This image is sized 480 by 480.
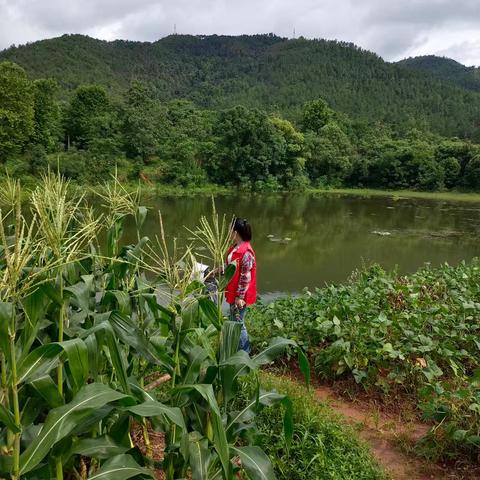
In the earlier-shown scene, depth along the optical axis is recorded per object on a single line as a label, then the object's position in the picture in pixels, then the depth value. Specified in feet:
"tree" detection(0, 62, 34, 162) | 75.61
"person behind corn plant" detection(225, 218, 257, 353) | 13.94
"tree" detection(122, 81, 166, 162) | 106.01
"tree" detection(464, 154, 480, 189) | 116.00
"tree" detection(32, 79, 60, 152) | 91.91
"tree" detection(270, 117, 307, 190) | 119.34
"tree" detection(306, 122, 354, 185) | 127.85
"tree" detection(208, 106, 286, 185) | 112.98
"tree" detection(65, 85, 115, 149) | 104.85
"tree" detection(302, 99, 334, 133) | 154.40
